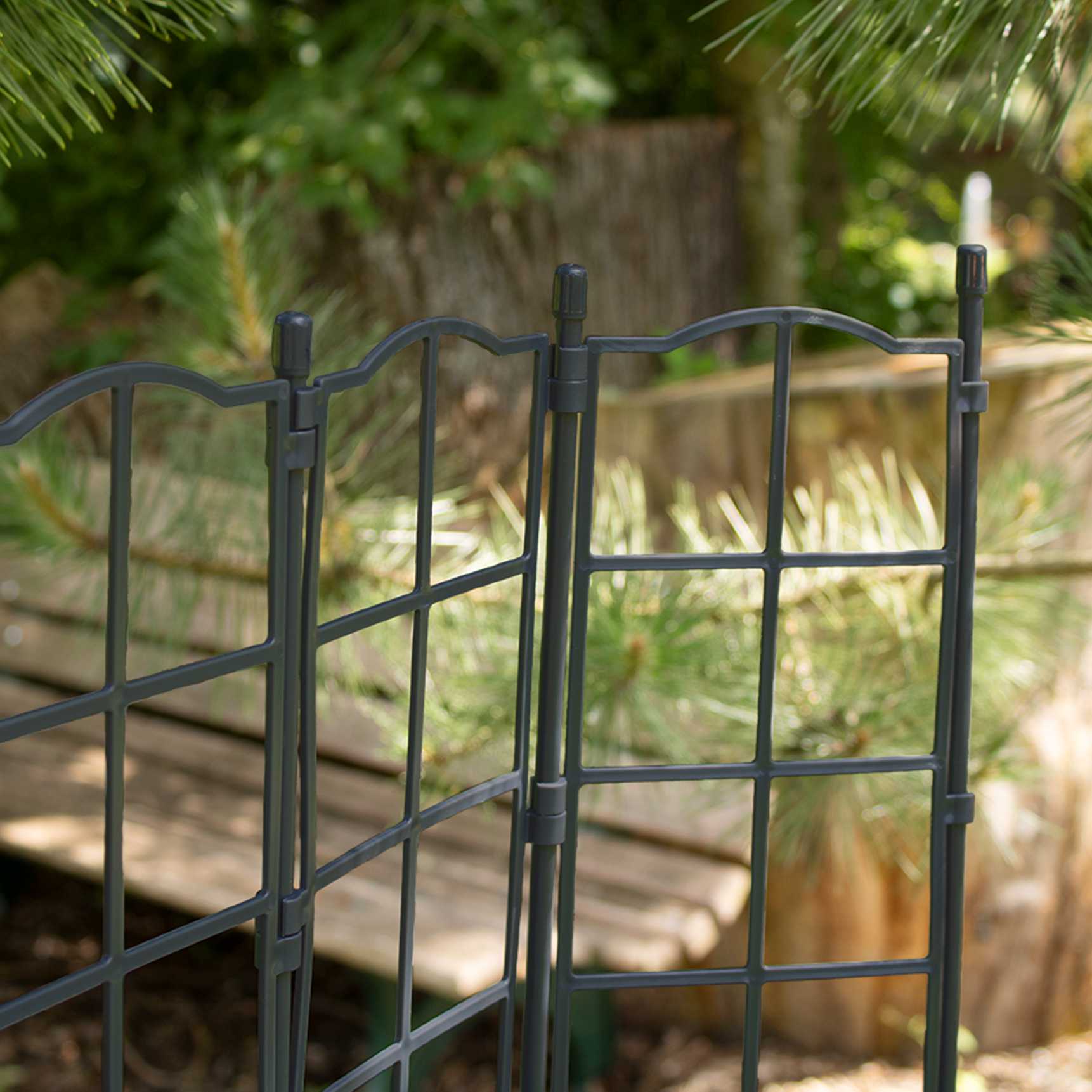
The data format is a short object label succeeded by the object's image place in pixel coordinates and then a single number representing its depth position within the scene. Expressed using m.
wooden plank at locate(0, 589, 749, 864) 2.33
